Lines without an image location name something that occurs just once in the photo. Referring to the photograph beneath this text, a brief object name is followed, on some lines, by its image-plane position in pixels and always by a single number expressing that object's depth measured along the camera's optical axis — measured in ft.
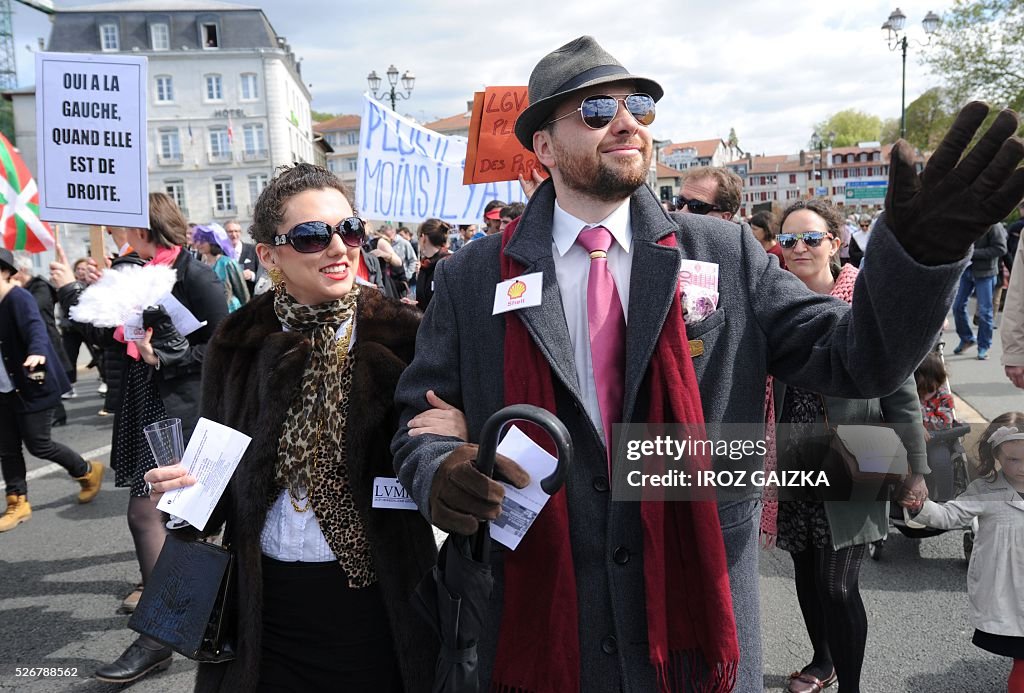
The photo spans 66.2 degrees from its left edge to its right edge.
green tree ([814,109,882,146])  358.43
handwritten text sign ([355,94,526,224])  24.00
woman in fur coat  7.36
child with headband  8.98
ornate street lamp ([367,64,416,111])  56.24
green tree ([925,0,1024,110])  85.81
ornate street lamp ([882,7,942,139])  65.57
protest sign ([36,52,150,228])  14.37
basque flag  19.93
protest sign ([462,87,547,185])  15.30
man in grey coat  5.23
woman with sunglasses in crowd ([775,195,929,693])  9.30
